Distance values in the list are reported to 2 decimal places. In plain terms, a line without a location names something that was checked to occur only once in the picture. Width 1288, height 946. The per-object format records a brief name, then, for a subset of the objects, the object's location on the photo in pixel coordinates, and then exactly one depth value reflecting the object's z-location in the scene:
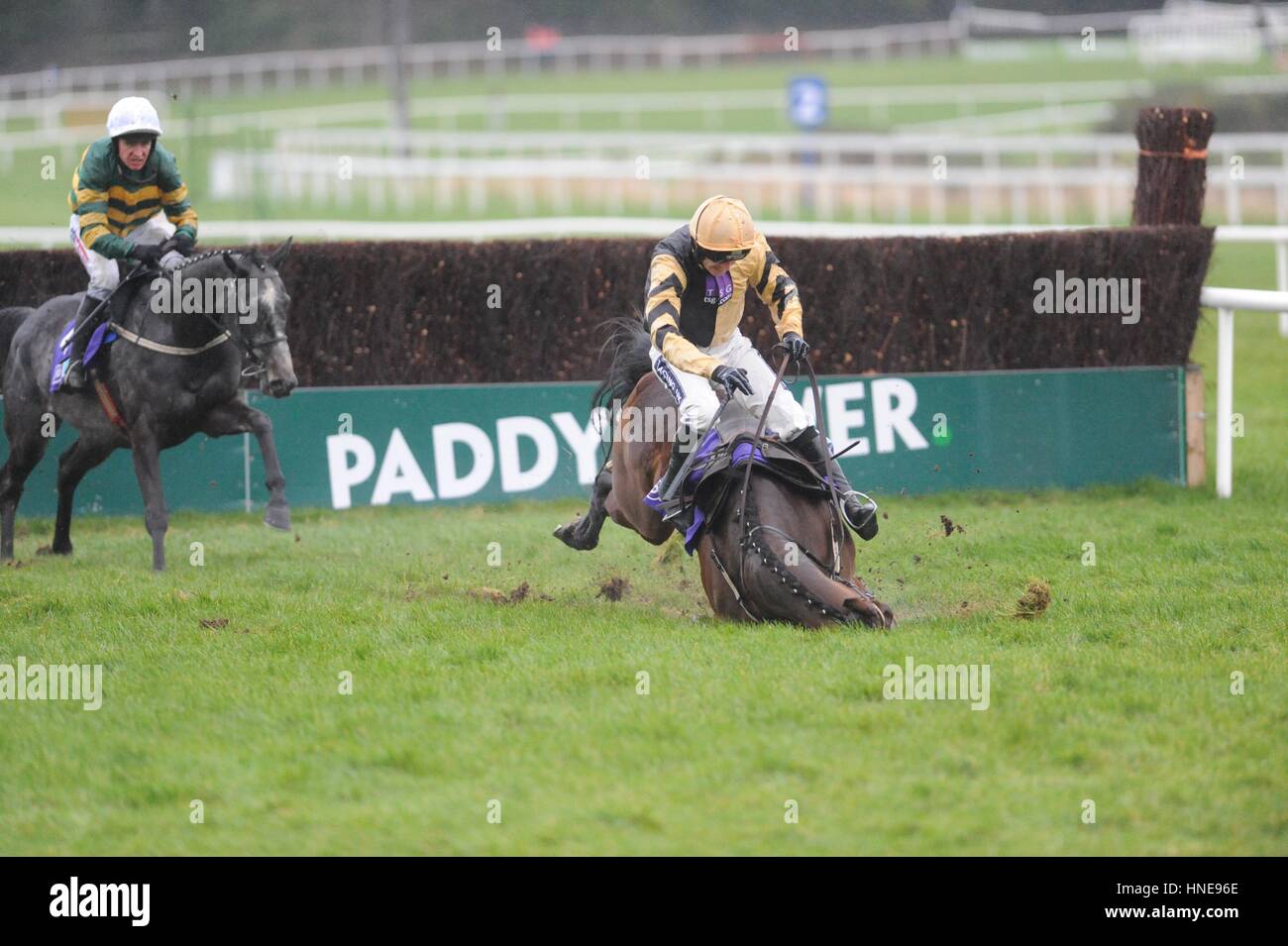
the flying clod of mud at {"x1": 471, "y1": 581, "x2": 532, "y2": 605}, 16.20
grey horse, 17.34
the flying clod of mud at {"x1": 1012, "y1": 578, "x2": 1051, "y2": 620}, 14.73
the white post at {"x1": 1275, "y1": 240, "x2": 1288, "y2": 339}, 28.49
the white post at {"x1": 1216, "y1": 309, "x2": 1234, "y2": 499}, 20.87
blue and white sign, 52.81
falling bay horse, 14.06
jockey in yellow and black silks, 15.22
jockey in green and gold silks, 18.03
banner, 21.89
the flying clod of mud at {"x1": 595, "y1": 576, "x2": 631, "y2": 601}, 16.64
